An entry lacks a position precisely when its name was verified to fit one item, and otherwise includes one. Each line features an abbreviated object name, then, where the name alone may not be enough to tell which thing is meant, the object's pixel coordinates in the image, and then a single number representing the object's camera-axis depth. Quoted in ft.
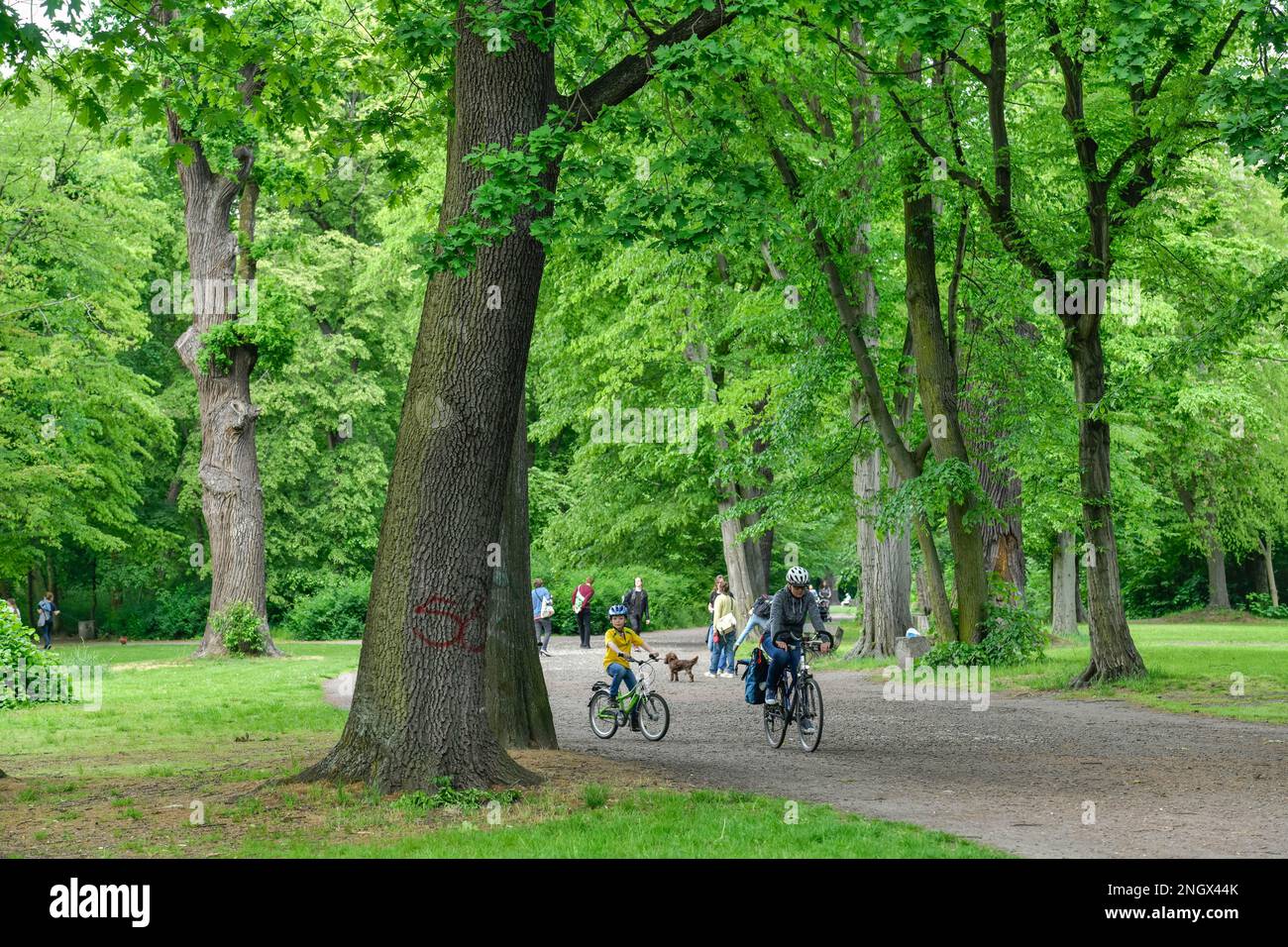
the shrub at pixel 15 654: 65.05
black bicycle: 50.24
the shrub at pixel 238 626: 104.42
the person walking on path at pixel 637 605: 110.22
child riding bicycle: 54.49
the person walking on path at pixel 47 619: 135.64
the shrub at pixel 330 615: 150.30
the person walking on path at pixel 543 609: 106.93
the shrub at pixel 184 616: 163.12
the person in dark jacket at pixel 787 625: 50.47
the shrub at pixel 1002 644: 78.07
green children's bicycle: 54.75
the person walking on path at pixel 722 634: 90.22
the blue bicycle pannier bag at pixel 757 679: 51.93
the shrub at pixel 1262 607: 174.40
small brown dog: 86.60
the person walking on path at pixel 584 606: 126.00
